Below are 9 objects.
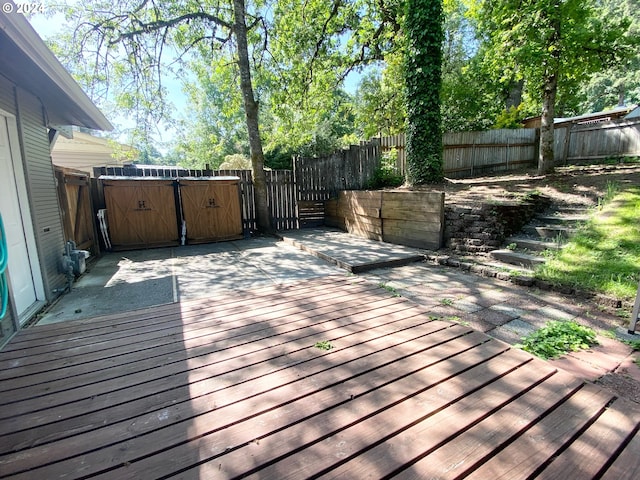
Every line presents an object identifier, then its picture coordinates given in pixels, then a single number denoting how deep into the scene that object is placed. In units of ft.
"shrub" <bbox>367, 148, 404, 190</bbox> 27.40
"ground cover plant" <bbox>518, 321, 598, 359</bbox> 7.51
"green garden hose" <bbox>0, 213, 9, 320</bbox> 7.80
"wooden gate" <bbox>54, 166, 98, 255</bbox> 15.74
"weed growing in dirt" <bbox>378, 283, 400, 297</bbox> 11.61
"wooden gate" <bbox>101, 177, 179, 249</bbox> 21.01
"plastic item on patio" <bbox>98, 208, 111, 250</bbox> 21.07
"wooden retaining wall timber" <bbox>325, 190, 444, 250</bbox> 17.12
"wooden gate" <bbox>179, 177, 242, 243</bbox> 23.04
